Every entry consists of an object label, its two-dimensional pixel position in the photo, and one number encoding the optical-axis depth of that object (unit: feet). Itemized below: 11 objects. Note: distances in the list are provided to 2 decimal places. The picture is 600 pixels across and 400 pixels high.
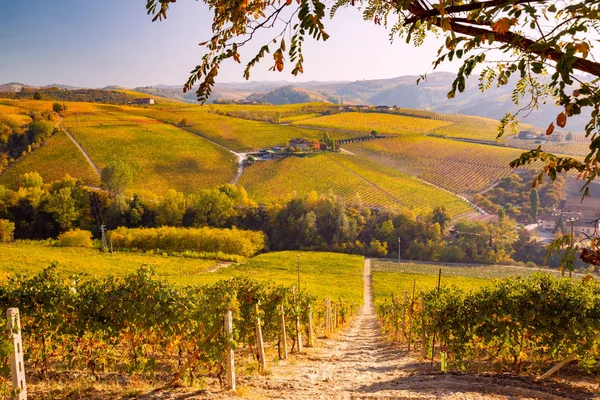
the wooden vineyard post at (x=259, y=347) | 26.30
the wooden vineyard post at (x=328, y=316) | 55.57
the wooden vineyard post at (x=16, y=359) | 16.51
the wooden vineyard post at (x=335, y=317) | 65.45
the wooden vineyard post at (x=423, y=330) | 31.27
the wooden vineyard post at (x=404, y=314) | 43.72
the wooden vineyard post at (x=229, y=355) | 20.80
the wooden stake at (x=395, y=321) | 50.06
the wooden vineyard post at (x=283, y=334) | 31.32
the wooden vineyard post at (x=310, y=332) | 42.24
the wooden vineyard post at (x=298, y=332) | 35.66
